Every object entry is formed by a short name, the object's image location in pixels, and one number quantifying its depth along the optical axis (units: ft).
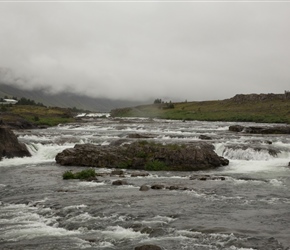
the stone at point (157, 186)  99.04
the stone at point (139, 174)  117.72
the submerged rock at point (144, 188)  96.80
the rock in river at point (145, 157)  133.69
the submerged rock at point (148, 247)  55.16
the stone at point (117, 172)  120.57
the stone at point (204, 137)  190.00
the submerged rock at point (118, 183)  103.55
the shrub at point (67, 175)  113.60
